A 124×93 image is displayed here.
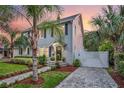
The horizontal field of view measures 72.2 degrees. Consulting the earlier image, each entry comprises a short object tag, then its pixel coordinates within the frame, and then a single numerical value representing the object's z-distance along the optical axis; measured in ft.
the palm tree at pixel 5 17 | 13.70
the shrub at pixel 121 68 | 16.99
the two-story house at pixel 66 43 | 27.98
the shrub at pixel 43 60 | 27.96
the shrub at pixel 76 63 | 26.83
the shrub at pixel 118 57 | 22.28
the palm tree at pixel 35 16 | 13.61
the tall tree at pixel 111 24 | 21.69
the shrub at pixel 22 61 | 26.99
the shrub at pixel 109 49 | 27.05
